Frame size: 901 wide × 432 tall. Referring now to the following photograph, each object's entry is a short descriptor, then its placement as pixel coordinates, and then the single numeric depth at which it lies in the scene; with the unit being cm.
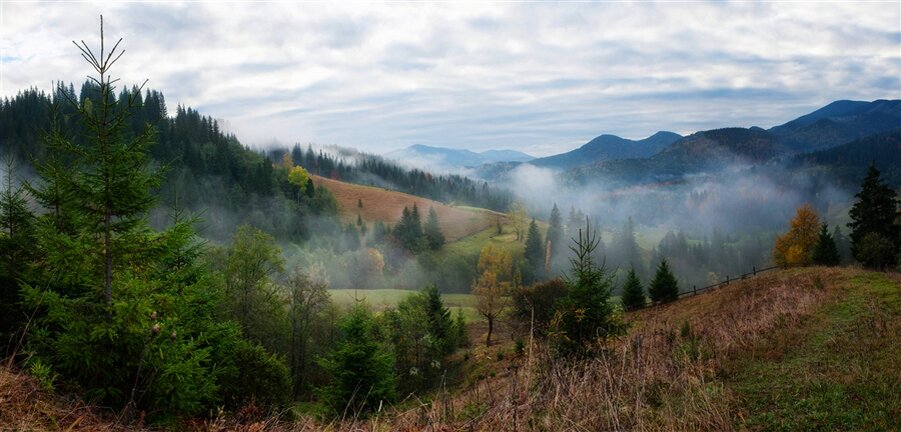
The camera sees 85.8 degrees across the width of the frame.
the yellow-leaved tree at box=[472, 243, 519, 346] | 5398
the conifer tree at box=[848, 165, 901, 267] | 3853
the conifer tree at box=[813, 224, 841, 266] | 4875
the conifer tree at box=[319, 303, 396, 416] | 2430
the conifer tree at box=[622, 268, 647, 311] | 4825
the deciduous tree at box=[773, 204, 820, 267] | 6581
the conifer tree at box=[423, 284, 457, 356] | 4569
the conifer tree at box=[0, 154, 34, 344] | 1120
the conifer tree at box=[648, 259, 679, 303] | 4644
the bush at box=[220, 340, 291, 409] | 2011
